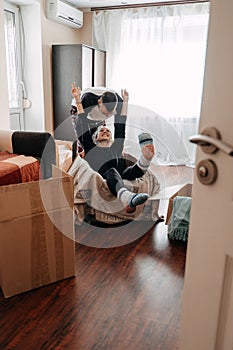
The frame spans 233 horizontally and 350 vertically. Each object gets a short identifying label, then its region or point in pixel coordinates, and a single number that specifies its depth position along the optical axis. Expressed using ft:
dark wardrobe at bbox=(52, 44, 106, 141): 13.02
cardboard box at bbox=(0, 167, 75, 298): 4.87
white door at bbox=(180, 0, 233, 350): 1.83
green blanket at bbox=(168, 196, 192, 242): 7.13
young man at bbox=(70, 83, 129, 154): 7.74
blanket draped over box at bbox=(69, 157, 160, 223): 7.82
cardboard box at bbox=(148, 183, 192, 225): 7.80
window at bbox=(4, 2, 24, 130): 11.78
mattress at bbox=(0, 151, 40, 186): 6.22
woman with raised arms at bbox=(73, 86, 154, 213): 7.66
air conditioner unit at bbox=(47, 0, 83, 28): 12.47
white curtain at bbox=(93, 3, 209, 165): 13.91
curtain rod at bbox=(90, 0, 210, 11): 13.41
